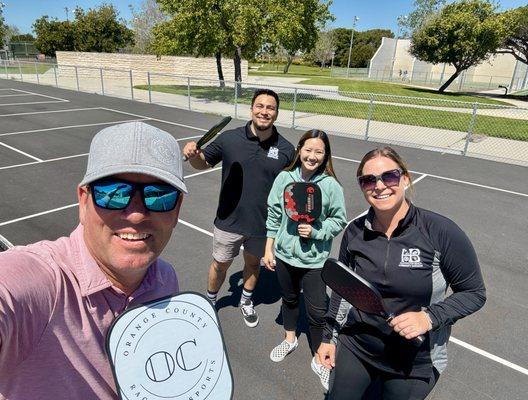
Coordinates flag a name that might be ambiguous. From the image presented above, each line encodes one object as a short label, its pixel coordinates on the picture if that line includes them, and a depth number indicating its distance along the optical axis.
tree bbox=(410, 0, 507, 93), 29.11
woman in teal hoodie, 2.98
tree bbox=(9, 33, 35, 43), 77.64
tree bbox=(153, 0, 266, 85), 18.14
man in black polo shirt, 3.42
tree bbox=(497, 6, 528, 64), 30.60
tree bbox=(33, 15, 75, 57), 44.88
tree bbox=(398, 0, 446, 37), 55.58
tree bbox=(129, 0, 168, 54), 42.44
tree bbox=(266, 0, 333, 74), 18.84
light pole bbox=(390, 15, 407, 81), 57.88
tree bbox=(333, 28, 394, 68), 75.00
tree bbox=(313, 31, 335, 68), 67.19
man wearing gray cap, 0.99
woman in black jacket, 1.93
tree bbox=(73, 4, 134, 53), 43.78
